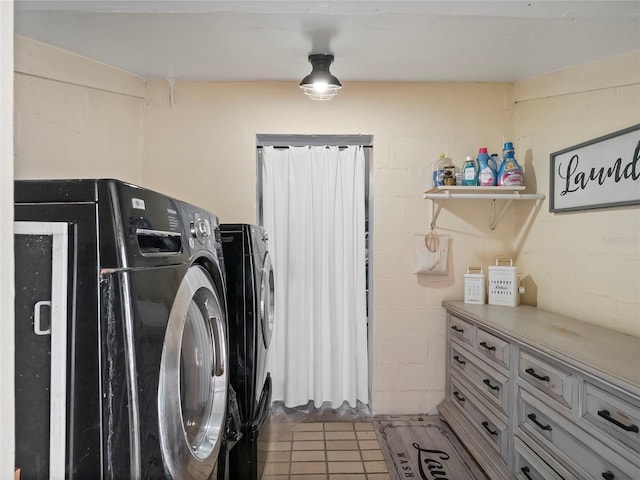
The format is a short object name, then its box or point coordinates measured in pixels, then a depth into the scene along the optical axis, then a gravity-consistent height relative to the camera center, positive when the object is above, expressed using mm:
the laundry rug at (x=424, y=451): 2074 -1218
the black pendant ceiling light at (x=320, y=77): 2219 +926
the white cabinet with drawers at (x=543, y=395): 1263 -625
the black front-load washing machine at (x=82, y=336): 693 -168
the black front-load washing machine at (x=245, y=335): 1646 -400
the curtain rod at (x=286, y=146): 2774 +670
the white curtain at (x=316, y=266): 2750 -176
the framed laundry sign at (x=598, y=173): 1794 +340
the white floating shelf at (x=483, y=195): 2477 +295
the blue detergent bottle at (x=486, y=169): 2529 +459
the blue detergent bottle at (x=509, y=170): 2473 +447
